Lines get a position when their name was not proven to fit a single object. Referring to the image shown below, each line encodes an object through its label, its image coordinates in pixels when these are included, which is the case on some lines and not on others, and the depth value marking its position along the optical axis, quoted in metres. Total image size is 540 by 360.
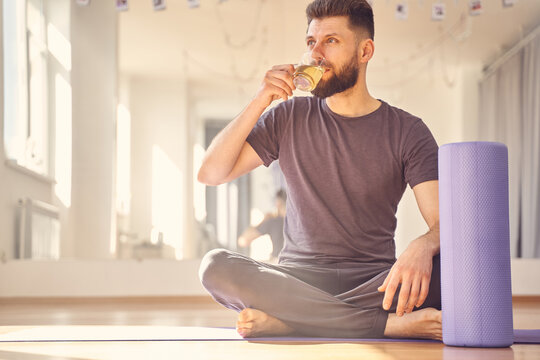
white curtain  3.95
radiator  4.09
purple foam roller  1.59
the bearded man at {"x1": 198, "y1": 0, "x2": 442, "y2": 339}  1.80
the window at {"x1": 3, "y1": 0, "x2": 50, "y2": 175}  4.09
